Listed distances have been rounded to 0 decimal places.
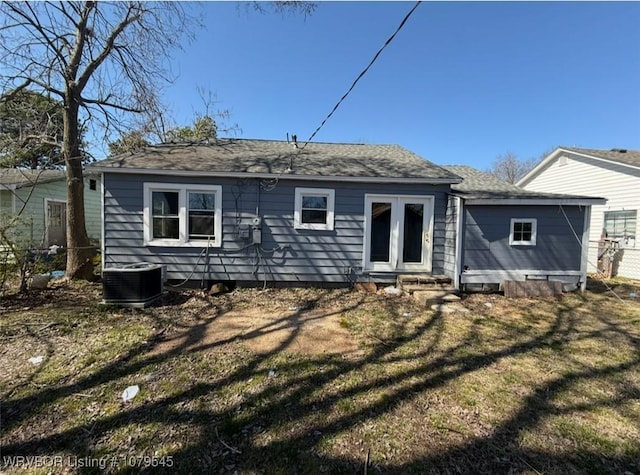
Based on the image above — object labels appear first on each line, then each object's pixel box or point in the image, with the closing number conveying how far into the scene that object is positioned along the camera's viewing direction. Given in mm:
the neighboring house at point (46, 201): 10930
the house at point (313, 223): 6773
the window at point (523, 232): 7029
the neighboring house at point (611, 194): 9828
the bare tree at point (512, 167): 33956
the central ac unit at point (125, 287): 5512
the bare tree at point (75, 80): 7137
